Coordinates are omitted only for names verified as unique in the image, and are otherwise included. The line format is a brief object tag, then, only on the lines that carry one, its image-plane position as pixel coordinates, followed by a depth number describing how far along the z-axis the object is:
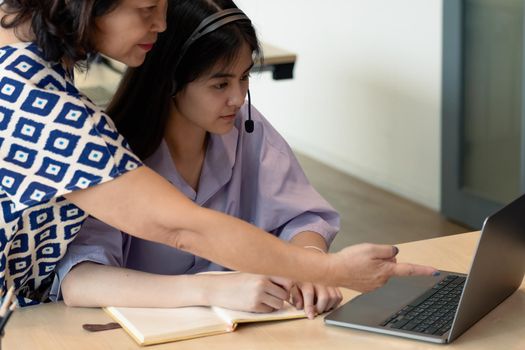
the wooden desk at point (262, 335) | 2.57
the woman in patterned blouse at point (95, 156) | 2.49
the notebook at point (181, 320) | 2.60
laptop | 2.55
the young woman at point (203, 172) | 2.72
